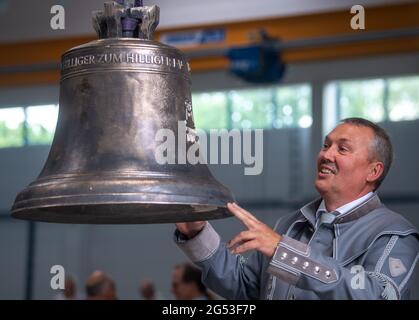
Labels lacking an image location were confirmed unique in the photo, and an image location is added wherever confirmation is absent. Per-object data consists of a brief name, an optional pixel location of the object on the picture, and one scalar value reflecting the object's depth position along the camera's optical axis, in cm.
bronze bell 247
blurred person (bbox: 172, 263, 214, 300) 619
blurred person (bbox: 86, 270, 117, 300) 749
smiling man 279
